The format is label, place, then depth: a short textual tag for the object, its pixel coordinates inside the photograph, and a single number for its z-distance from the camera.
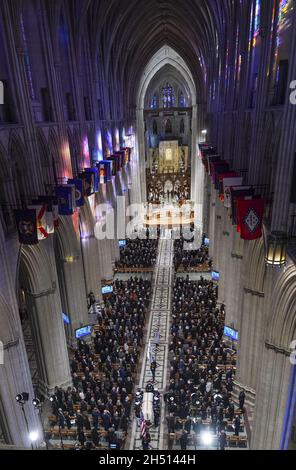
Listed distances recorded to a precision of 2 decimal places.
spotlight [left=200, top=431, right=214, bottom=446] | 10.67
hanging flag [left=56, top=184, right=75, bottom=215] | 15.48
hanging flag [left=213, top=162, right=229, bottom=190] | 18.56
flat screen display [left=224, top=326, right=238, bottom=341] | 17.58
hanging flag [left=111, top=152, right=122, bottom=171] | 28.51
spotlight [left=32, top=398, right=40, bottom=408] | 12.45
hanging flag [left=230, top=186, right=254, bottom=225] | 12.81
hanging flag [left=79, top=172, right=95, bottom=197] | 18.83
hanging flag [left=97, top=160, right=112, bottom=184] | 22.98
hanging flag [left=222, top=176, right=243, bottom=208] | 15.04
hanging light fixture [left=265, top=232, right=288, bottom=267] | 10.23
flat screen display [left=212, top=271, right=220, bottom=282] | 25.20
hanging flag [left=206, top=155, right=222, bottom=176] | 21.63
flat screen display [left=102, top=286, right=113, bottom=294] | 24.38
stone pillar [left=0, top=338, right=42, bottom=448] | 12.55
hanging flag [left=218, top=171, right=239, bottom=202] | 16.76
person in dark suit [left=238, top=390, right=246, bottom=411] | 14.66
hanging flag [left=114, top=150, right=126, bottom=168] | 30.69
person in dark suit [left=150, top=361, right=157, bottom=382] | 16.78
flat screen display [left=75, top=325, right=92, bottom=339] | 19.78
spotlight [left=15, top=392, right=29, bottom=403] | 11.98
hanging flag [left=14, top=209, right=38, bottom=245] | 12.41
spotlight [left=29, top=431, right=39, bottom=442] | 13.24
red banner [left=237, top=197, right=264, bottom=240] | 11.63
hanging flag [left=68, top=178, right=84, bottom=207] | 17.36
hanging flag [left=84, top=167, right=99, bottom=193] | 20.22
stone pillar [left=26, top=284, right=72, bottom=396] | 15.84
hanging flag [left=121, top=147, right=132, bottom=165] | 34.48
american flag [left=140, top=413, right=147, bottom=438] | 13.26
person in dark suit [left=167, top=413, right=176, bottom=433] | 13.58
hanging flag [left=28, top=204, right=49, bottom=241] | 13.12
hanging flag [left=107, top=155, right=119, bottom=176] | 27.01
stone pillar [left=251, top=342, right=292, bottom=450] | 10.92
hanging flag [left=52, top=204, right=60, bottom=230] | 14.89
